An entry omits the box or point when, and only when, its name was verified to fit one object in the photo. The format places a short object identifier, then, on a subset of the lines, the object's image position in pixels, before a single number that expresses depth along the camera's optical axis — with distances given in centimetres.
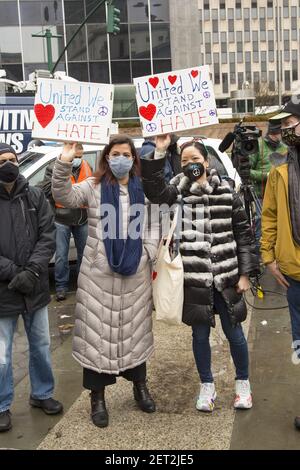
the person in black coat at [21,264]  347
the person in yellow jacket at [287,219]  326
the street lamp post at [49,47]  2002
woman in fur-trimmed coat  346
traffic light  1572
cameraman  653
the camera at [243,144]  623
